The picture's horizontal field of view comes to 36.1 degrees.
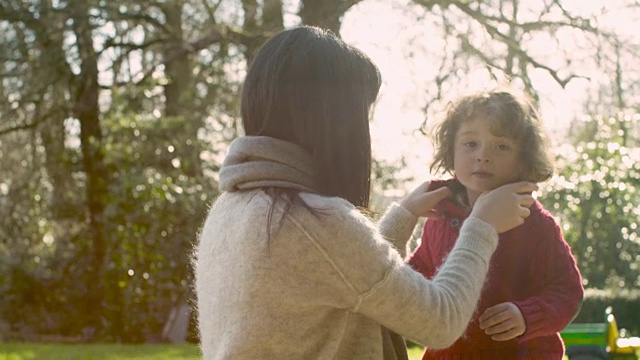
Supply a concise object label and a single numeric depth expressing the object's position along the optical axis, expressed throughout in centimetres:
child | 280
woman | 207
